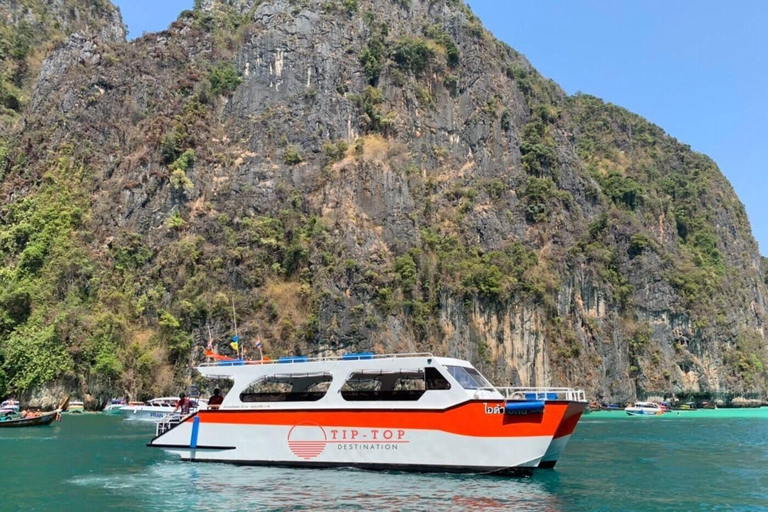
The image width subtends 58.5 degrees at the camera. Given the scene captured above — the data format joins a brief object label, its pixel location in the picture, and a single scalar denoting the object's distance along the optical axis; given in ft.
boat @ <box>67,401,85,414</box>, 202.80
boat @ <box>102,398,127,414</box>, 198.59
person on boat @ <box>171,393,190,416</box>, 88.51
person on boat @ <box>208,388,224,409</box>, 83.71
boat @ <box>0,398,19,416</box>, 174.40
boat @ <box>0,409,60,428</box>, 143.64
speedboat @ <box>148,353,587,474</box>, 70.18
